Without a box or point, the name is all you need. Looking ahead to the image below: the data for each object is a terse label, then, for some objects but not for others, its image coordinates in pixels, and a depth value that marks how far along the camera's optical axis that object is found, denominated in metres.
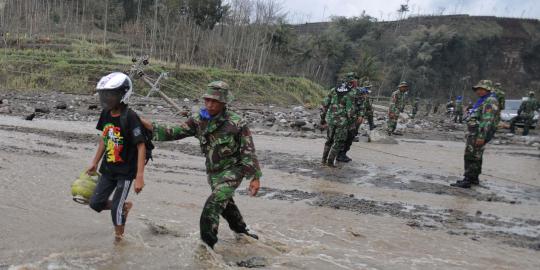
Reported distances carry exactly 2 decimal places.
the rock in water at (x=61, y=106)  16.59
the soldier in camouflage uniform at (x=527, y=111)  19.92
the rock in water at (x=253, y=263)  4.11
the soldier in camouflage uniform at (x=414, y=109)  28.01
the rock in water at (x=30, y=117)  13.36
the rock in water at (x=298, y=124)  16.66
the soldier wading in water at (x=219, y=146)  4.07
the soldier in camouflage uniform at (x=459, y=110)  26.77
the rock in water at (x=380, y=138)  14.33
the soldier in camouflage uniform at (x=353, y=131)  10.16
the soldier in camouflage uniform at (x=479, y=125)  7.87
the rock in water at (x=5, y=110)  14.36
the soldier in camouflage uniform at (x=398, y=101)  15.26
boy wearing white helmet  3.87
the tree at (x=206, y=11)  37.66
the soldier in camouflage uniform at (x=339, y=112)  9.03
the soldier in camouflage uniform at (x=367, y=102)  11.73
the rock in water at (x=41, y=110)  15.22
